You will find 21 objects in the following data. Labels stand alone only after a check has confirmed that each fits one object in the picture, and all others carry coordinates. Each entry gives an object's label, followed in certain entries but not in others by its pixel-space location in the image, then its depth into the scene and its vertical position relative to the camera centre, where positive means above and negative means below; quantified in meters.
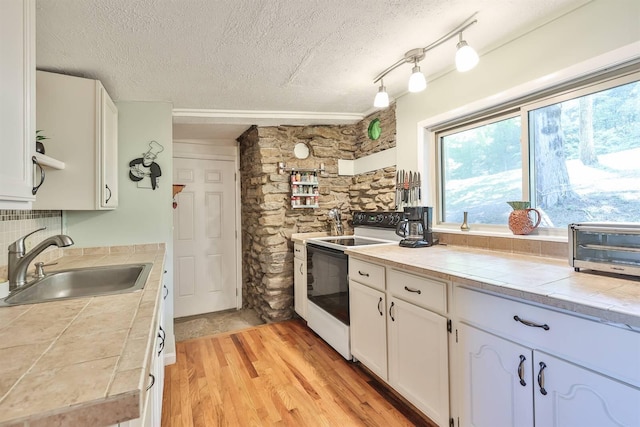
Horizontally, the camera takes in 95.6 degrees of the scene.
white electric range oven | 2.24 -0.49
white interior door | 3.42 -0.24
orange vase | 1.70 -0.03
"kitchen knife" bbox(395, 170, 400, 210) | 2.58 +0.24
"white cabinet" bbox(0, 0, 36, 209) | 0.81 +0.36
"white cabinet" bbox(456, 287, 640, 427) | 0.89 -0.55
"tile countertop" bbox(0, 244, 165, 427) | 0.50 -0.31
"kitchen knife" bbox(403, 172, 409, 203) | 2.49 +0.23
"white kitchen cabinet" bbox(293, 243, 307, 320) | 2.82 -0.63
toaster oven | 1.14 -0.14
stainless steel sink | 1.31 -0.33
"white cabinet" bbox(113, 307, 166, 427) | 0.68 -0.62
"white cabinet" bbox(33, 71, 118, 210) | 1.61 +0.46
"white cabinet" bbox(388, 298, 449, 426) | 1.43 -0.77
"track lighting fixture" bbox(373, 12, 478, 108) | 1.47 +0.86
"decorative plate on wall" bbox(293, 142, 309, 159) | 3.18 +0.73
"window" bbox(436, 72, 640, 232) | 1.42 +0.32
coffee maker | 2.20 -0.09
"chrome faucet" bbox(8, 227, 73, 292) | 1.21 -0.16
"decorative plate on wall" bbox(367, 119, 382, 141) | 2.86 +0.86
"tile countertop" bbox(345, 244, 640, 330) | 0.91 -0.27
